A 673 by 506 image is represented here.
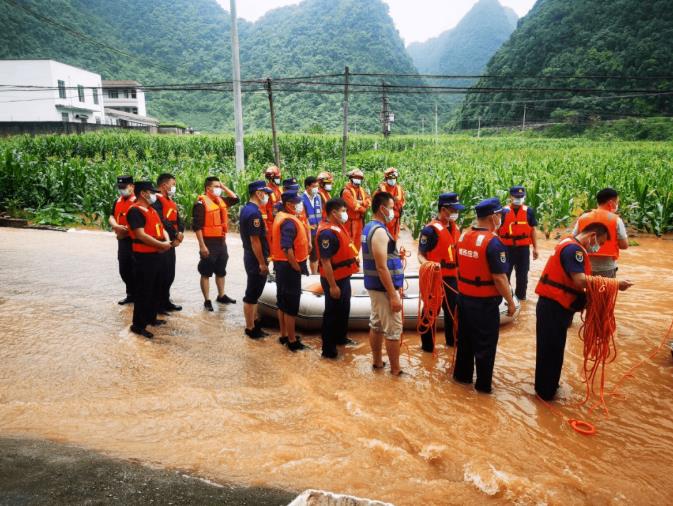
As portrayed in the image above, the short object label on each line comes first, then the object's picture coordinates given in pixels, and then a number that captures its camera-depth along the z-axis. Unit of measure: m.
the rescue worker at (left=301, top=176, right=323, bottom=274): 8.06
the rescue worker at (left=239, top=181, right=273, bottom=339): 5.84
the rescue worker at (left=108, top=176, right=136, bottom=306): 6.43
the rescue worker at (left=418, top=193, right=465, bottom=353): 5.37
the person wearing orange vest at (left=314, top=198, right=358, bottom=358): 5.11
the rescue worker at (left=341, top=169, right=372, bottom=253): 8.52
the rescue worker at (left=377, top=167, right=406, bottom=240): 8.78
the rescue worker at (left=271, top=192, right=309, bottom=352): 5.44
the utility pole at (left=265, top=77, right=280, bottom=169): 15.06
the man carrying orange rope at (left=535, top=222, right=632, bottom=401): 4.14
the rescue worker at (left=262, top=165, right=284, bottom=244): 7.69
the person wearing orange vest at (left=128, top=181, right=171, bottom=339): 5.52
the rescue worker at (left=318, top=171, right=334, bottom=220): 8.46
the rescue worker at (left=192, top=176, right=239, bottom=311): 6.66
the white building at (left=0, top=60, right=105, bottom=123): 46.44
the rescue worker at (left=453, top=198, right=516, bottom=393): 4.37
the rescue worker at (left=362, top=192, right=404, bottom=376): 4.64
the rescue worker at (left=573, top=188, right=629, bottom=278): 5.39
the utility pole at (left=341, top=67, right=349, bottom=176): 15.49
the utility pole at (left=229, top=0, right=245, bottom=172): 15.02
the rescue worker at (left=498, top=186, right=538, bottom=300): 6.80
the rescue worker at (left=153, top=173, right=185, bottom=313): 6.45
